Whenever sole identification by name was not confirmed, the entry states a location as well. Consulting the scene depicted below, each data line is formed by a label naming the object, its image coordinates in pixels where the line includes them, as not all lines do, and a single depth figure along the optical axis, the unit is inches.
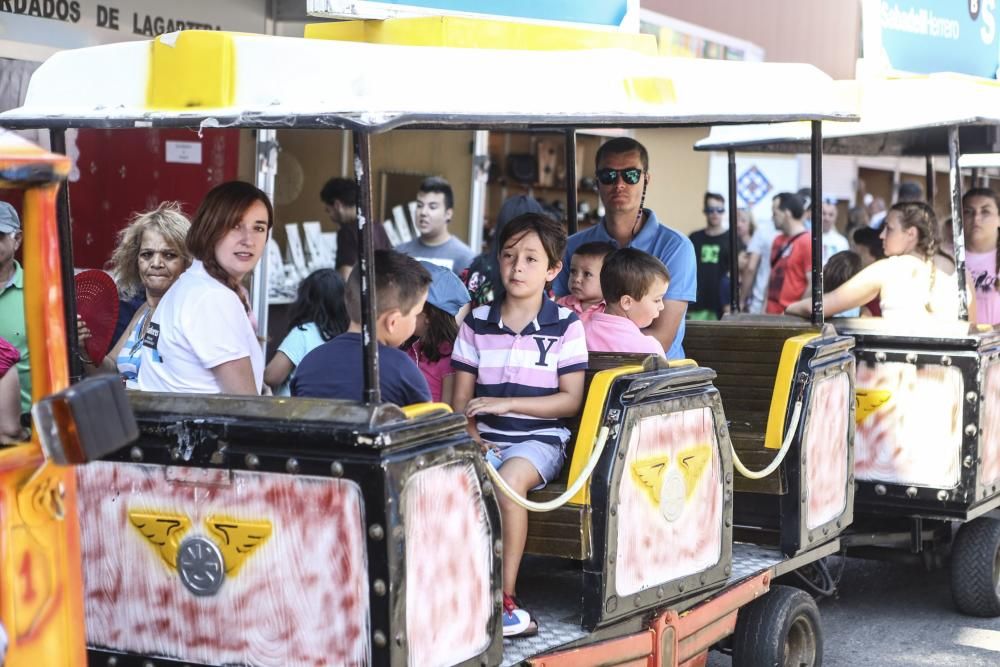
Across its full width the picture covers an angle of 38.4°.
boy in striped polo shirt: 172.9
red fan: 194.7
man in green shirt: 188.2
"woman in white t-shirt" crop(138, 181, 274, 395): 152.5
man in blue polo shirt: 214.5
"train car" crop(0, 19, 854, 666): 128.3
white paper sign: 328.2
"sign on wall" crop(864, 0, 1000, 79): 277.7
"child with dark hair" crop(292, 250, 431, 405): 145.3
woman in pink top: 301.3
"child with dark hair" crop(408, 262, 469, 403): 197.3
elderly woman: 188.9
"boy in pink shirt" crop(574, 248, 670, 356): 191.9
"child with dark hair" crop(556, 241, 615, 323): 209.2
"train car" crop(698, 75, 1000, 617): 240.1
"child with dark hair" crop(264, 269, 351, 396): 225.5
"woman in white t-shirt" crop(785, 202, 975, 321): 259.0
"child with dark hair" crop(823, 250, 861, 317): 284.8
